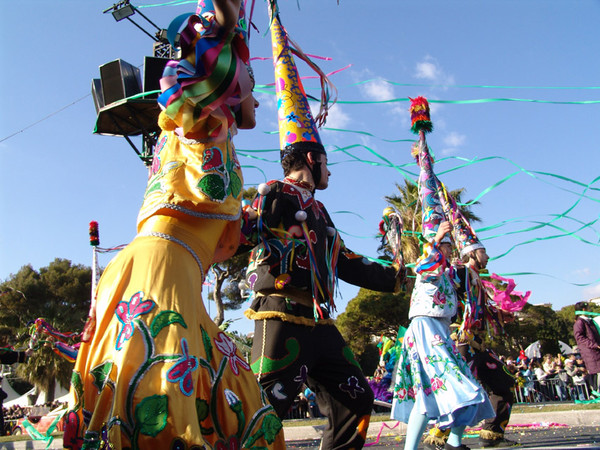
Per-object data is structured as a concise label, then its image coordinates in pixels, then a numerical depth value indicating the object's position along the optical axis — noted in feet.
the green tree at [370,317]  73.51
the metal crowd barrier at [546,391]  48.93
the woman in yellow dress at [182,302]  5.53
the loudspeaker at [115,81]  34.02
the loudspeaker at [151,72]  29.50
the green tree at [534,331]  82.58
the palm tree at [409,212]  61.07
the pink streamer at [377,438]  20.81
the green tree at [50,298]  84.64
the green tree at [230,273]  63.93
